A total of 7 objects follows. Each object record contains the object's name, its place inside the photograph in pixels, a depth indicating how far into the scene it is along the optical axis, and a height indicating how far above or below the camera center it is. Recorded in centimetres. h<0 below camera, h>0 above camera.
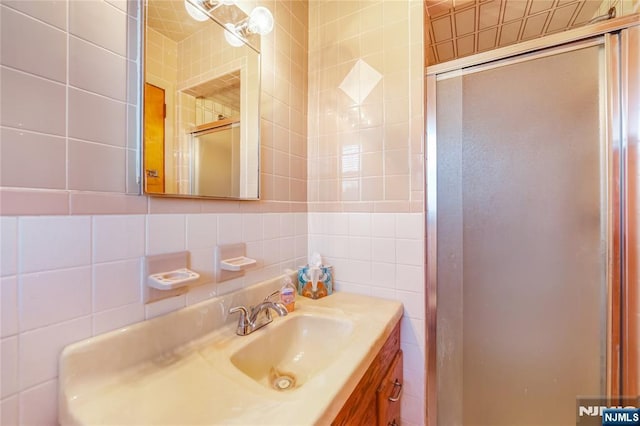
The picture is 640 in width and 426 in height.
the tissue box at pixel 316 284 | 117 -32
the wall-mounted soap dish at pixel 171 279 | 64 -17
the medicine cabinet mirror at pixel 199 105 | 69 +34
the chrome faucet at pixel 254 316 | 82 -34
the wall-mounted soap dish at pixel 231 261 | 84 -16
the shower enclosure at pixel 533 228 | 92 -6
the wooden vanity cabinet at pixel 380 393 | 65 -56
